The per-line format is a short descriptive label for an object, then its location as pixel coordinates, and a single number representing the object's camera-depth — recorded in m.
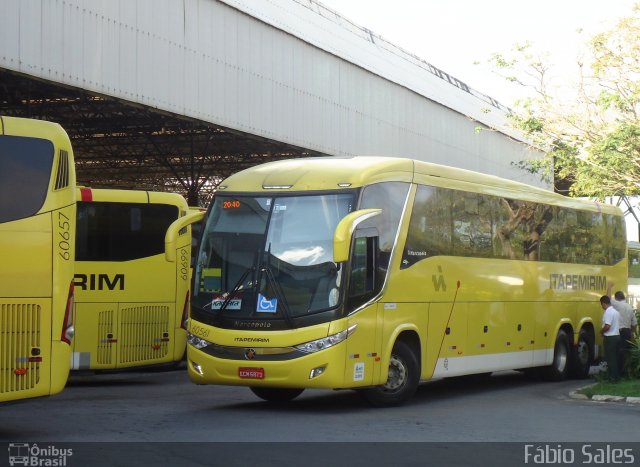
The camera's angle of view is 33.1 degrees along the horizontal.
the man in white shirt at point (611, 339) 18.53
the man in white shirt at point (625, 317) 19.86
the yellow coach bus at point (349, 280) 13.69
